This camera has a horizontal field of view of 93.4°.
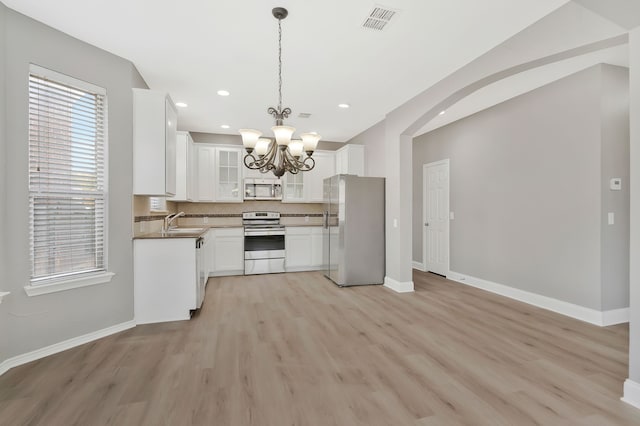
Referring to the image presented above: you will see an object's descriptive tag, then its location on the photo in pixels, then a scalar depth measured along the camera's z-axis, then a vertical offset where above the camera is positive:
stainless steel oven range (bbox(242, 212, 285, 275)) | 5.62 -0.73
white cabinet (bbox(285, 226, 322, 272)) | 5.86 -0.74
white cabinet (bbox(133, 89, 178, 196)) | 3.19 +0.73
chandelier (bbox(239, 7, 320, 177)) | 2.66 +0.62
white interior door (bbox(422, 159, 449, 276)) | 5.41 -0.13
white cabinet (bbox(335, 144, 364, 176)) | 5.75 +0.98
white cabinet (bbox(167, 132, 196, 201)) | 4.97 +0.70
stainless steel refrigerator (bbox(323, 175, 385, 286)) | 4.86 -0.32
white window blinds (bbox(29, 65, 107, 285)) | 2.46 +0.31
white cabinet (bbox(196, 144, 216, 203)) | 5.72 +0.76
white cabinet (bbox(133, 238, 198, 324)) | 3.21 -0.74
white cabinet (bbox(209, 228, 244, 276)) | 5.51 -0.76
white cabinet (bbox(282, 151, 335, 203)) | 6.26 +0.58
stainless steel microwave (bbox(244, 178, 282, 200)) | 5.99 +0.44
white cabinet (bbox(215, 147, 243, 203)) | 5.82 +0.71
